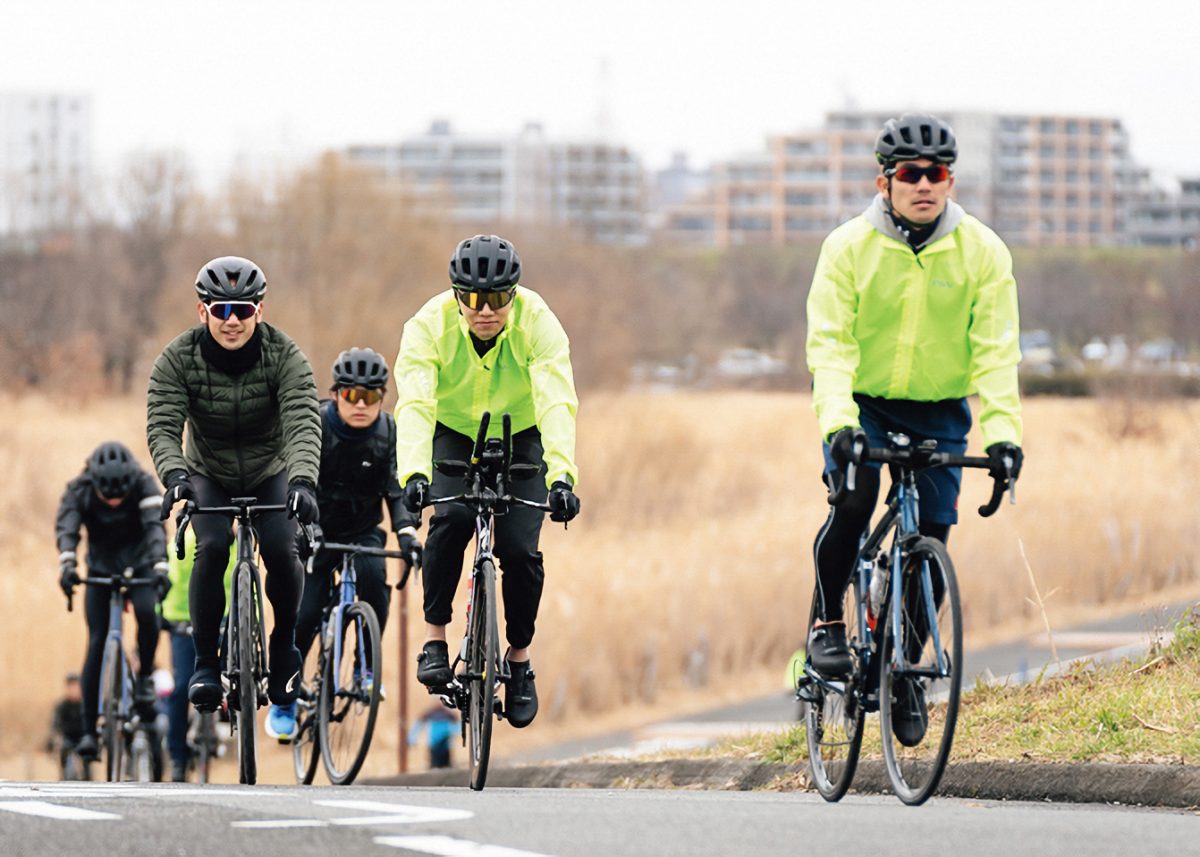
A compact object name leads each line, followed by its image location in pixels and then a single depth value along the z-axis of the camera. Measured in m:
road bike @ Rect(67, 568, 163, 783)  26.59
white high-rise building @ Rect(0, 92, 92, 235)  164.50
